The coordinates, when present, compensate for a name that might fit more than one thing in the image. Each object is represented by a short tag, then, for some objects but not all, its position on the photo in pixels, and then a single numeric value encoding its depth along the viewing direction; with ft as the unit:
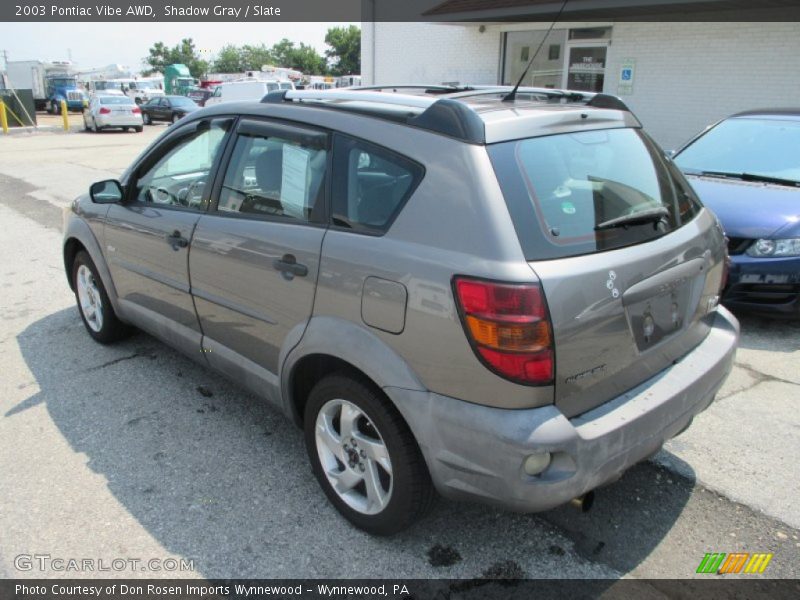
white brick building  36.17
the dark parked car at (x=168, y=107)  93.66
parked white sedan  81.25
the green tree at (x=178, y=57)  337.31
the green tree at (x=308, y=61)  312.09
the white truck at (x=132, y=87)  135.95
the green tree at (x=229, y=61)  328.08
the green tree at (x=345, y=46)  296.92
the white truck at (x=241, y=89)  77.71
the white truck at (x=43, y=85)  124.36
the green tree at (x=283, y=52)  325.21
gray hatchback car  7.00
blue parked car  15.34
